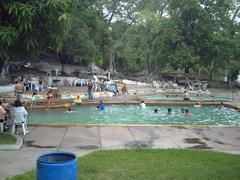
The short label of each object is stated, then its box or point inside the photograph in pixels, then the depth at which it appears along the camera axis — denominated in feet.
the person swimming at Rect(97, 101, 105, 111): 56.49
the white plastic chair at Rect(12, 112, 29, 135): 30.37
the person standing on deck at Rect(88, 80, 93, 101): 64.81
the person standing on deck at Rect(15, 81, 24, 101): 61.67
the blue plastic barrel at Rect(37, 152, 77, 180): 13.44
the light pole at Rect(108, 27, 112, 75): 113.51
